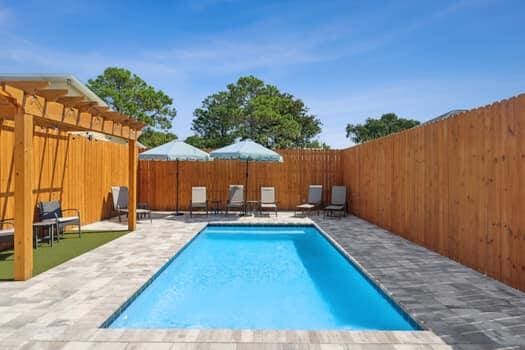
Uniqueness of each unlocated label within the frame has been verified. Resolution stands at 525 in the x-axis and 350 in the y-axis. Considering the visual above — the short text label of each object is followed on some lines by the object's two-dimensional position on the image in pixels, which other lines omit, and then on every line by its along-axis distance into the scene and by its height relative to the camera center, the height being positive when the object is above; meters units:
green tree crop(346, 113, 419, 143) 46.00 +6.96
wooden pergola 4.65 +0.70
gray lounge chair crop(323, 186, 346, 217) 11.74 -0.45
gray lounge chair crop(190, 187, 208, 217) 12.09 -0.44
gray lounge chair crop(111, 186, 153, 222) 10.48 -0.43
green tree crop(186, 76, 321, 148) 25.58 +4.72
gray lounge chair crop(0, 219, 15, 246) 5.87 -0.75
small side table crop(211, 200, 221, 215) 12.66 -0.79
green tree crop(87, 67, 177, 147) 27.59 +6.22
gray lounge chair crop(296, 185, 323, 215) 12.28 -0.40
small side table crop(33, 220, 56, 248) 6.82 -0.80
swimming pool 3.94 -1.42
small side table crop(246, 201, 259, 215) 12.92 -0.78
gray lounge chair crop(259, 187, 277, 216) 12.18 -0.44
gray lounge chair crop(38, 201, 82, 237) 7.41 -0.59
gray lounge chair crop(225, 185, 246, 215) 12.11 -0.35
